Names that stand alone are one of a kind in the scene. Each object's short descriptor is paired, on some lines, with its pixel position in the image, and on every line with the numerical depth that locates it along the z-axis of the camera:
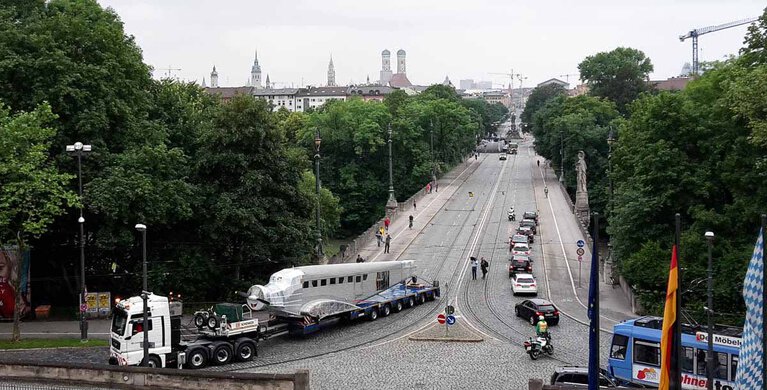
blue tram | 27.06
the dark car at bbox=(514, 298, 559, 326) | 39.03
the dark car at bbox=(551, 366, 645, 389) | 26.95
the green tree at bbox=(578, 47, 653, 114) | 124.38
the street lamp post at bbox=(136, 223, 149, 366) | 28.90
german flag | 17.56
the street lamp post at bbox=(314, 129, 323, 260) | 50.22
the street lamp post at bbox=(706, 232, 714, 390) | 23.48
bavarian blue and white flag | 17.17
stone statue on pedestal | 75.00
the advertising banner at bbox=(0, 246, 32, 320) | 39.94
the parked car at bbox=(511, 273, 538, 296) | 46.00
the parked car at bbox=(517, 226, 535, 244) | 63.45
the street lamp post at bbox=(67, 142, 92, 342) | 35.38
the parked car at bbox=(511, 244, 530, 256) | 55.56
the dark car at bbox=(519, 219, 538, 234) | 66.93
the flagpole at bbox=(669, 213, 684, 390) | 17.42
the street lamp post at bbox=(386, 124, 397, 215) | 76.32
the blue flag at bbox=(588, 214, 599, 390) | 19.02
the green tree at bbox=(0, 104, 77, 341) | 34.41
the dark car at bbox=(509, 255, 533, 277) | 50.97
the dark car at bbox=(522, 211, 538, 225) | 72.31
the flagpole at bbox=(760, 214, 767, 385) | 17.45
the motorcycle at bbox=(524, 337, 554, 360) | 32.88
